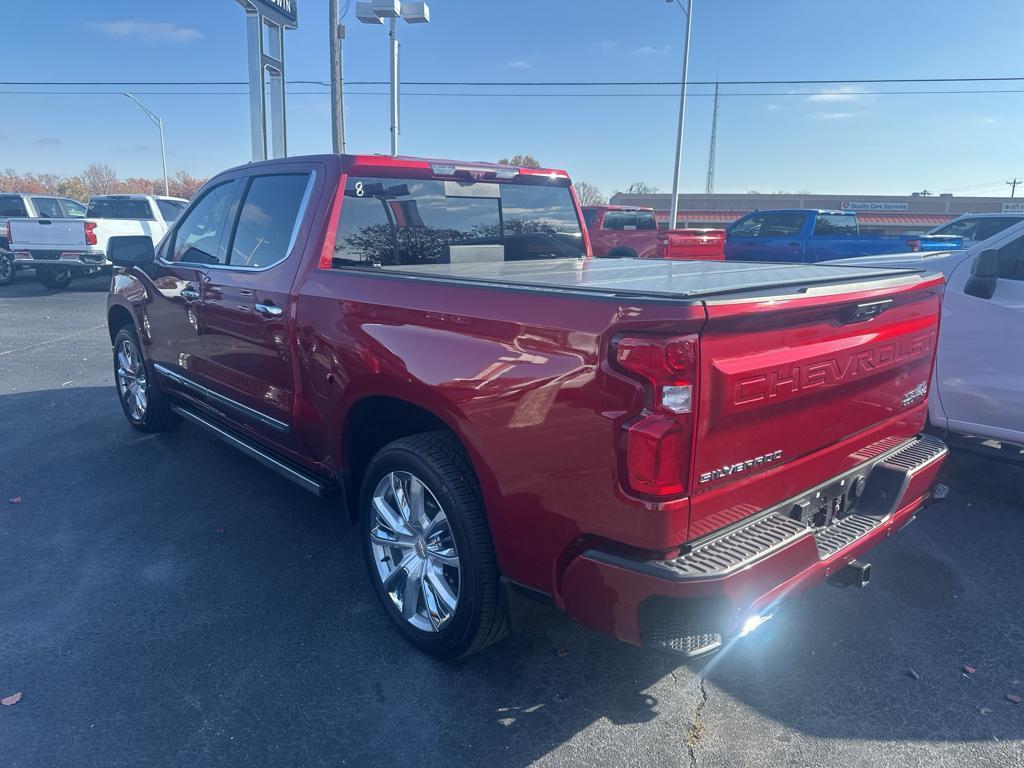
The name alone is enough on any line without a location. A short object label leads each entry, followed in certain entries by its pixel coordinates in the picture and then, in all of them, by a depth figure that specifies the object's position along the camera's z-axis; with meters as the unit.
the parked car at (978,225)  14.56
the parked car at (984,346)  4.62
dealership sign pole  14.09
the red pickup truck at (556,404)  2.18
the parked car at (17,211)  17.25
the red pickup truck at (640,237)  14.66
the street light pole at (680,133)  26.12
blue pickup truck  13.86
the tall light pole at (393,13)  14.77
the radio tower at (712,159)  64.25
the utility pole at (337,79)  15.58
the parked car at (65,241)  15.25
